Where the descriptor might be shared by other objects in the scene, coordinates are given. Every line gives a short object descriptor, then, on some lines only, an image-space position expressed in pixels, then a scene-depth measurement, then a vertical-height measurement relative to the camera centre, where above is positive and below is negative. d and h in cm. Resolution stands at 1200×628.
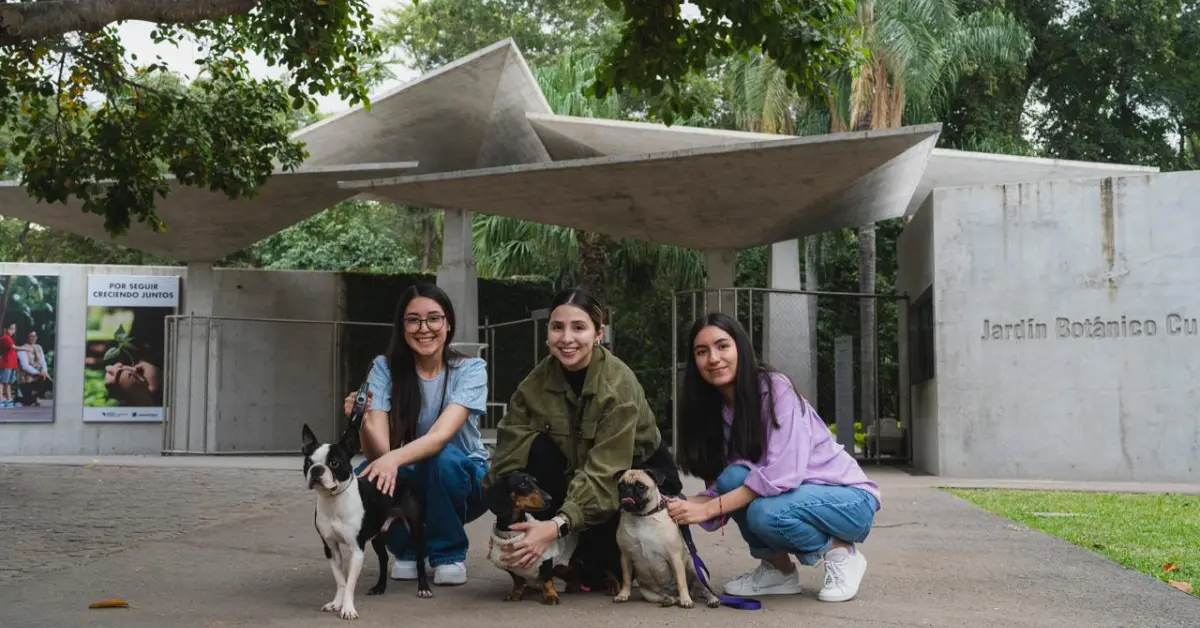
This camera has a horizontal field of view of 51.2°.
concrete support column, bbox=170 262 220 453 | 1894 +19
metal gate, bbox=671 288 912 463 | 1647 +27
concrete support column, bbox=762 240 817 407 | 1739 +57
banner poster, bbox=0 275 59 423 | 2012 +53
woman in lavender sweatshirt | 479 -35
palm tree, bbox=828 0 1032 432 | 2377 +626
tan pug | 448 -62
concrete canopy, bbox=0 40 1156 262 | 1400 +242
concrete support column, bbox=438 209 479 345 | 1797 +154
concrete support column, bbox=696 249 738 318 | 1759 +157
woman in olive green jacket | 477 -16
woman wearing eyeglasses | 516 -12
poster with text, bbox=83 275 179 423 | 2012 +52
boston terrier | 449 -48
